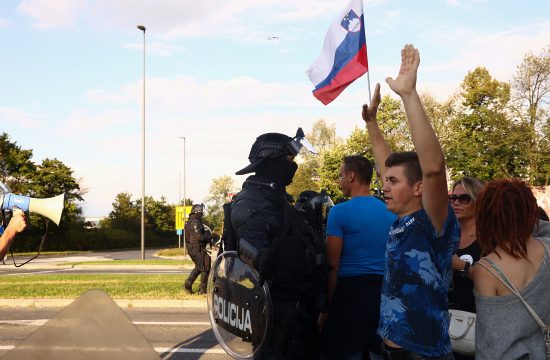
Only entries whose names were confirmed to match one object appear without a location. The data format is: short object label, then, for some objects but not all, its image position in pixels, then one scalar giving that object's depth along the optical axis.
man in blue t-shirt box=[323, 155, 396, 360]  3.18
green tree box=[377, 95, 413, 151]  38.52
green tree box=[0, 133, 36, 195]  35.28
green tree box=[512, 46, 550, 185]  28.30
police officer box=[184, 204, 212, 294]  10.81
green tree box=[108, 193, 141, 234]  51.38
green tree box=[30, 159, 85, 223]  36.69
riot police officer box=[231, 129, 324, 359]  2.61
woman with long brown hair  2.14
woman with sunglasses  2.89
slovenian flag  5.06
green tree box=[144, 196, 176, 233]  56.50
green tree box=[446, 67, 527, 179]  29.20
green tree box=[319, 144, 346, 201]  38.91
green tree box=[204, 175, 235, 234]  63.78
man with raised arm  2.18
